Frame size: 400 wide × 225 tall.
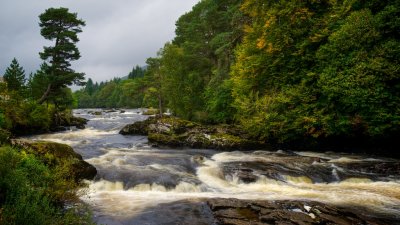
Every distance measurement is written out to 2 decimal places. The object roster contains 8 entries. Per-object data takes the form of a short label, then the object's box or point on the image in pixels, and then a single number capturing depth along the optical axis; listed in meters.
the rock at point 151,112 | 66.62
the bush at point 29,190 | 6.04
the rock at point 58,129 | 32.25
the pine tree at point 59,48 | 33.50
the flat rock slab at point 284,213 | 8.48
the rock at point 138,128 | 27.83
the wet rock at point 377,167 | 14.57
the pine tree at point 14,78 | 32.72
